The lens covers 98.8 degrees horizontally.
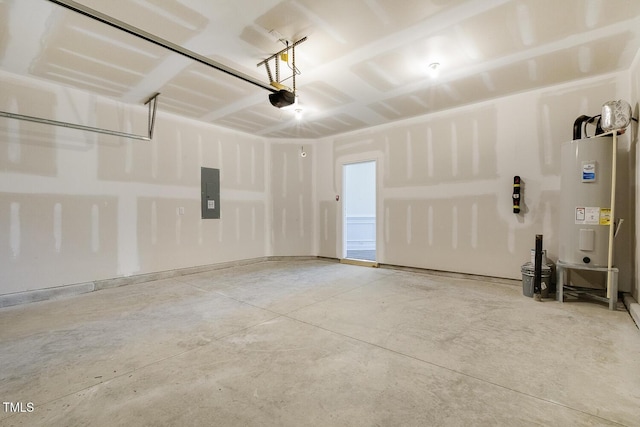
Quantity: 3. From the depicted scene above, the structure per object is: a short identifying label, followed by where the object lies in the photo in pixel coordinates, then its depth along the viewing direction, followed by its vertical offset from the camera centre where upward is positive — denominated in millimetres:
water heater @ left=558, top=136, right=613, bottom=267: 3049 +104
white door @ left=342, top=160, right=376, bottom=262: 8586 -58
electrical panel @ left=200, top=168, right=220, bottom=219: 5215 +287
